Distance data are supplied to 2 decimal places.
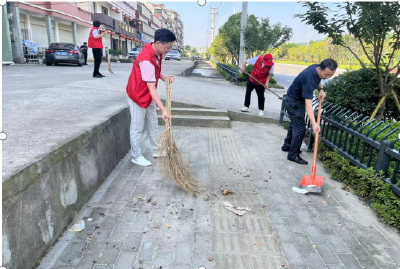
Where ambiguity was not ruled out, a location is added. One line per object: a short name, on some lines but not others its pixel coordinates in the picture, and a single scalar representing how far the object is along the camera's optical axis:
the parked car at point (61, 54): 14.93
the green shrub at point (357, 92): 4.71
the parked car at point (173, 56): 33.92
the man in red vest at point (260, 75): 5.92
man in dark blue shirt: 3.54
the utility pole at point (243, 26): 13.16
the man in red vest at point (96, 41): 7.68
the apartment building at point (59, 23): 15.30
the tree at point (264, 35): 13.48
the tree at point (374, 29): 3.89
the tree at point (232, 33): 17.55
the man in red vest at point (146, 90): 3.20
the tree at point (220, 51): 29.01
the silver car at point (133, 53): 27.73
